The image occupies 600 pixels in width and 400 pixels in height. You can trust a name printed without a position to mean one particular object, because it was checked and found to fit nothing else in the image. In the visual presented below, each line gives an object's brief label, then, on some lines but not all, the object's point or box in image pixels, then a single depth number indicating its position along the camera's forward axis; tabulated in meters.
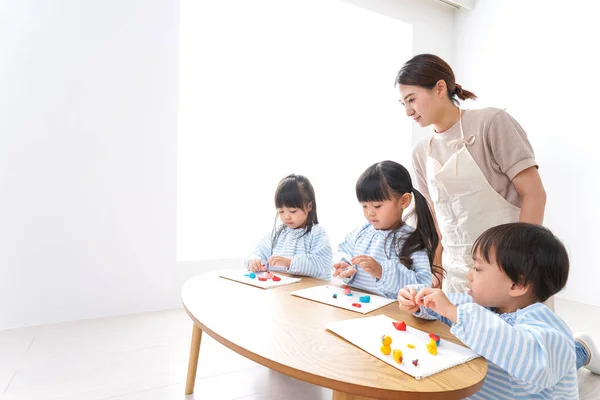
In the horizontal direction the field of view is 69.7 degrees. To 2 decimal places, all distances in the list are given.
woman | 1.47
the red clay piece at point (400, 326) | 0.99
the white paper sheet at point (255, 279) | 1.46
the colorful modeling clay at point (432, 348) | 0.86
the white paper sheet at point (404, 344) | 0.81
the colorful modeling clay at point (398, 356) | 0.82
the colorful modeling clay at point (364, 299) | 1.26
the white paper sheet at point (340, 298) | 1.20
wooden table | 0.75
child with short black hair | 0.82
